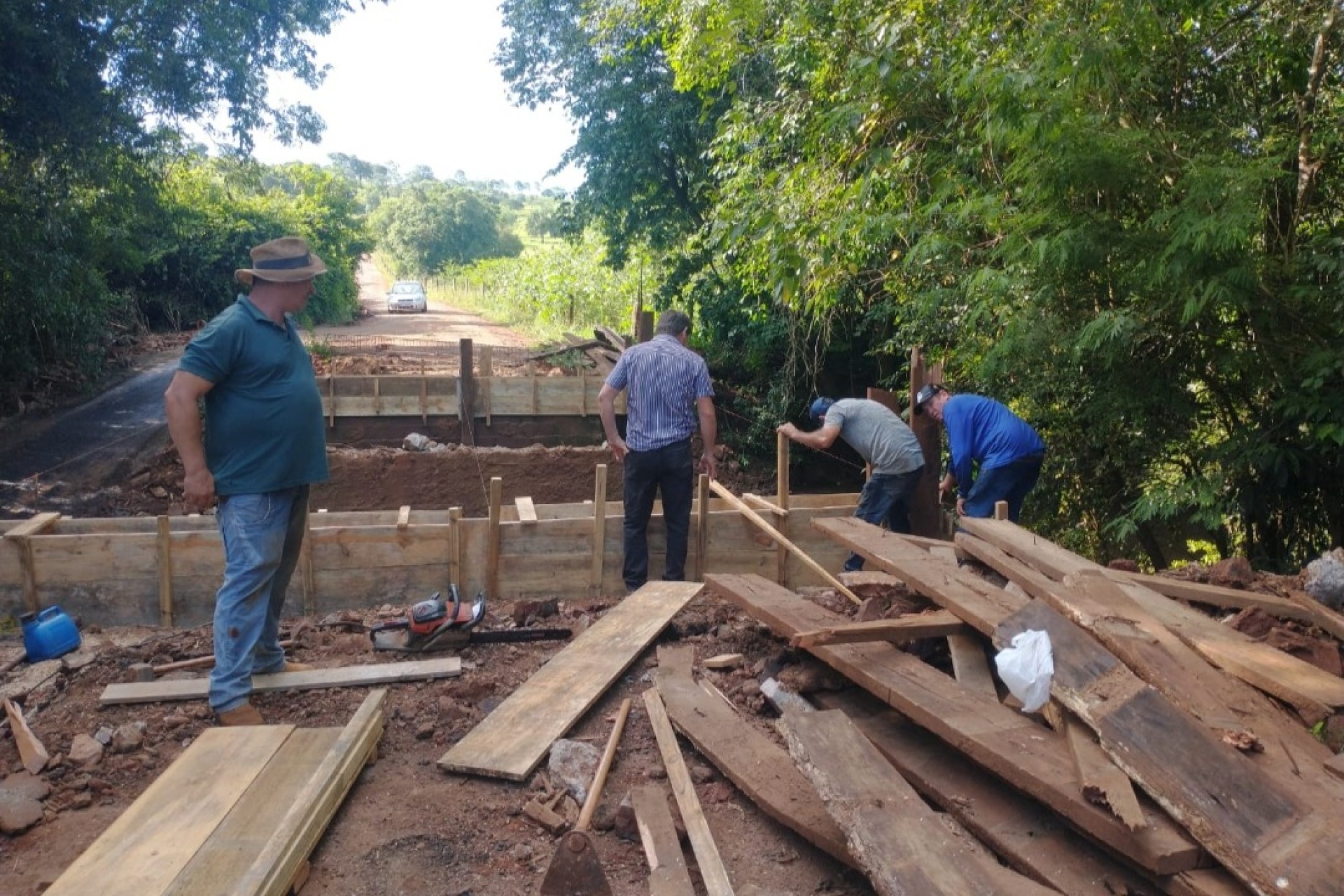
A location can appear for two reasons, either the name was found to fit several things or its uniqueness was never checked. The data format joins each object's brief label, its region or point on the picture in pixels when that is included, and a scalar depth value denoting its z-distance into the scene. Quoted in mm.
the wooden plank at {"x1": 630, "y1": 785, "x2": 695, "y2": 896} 2750
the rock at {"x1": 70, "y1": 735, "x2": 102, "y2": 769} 3629
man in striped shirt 6016
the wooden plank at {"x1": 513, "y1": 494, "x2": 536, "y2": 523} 6062
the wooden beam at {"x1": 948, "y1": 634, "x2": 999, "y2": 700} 3525
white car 37156
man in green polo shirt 3838
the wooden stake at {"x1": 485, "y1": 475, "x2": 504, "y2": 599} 5777
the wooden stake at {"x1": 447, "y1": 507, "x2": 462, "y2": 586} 5738
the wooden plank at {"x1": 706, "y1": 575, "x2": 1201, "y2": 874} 2467
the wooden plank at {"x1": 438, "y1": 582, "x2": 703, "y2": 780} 3547
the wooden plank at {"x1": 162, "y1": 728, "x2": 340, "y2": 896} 2697
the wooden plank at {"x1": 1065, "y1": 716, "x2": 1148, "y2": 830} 2475
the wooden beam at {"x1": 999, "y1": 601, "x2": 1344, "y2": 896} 2314
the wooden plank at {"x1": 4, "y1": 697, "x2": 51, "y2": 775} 3590
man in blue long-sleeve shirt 6383
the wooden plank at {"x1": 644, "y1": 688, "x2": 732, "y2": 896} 2777
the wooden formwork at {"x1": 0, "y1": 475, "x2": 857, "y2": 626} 5320
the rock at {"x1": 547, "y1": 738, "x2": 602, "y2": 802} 3402
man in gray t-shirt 6633
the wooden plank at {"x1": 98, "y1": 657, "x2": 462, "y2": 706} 4105
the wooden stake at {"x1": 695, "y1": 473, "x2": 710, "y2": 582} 6374
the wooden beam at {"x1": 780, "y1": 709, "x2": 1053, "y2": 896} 2428
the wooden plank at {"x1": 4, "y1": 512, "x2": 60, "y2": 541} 5246
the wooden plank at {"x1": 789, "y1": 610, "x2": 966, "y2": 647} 3648
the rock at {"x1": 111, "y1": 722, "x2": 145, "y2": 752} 3734
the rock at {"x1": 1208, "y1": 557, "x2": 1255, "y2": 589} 4441
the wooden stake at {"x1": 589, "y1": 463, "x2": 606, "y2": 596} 5965
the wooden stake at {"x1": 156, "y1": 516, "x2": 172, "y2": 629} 5336
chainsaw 4695
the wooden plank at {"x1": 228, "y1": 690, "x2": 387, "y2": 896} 2666
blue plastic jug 4645
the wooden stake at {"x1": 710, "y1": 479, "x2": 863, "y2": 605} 4866
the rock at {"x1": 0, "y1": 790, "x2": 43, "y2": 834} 3186
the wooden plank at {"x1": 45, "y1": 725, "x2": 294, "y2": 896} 2674
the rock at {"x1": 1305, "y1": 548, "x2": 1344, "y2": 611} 4215
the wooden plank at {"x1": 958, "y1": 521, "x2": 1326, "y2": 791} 2791
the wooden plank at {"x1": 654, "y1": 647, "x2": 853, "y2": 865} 2982
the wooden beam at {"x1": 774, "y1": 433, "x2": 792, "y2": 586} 6473
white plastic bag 3168
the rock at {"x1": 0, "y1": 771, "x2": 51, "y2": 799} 3389
